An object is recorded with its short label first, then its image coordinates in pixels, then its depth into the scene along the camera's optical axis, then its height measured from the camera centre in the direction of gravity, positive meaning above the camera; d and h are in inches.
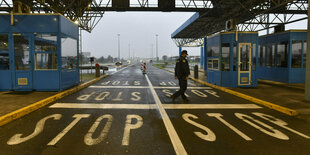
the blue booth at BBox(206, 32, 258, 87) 467.8 +20.4
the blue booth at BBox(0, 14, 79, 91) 383.6 +29.3
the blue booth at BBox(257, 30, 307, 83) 514.9 +30.9
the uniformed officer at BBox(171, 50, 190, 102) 321.1 -6.5
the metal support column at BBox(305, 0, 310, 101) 305.1 -11.9
